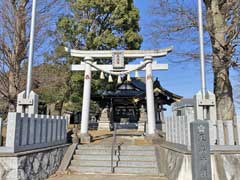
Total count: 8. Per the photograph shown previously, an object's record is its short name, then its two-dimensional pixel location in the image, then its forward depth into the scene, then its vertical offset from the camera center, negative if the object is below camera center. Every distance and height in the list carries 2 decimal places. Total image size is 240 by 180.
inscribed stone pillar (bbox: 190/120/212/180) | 4.46 -0.49
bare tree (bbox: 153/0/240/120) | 8.76 +2.66
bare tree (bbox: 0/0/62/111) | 10.46 +2.80
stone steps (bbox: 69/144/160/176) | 8.23 -1.31
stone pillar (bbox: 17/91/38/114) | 7.61 +0.52
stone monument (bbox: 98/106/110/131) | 20.27 -0.18
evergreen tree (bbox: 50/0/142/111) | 17.19 +6.18
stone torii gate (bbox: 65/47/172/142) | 12.20 +2.70
